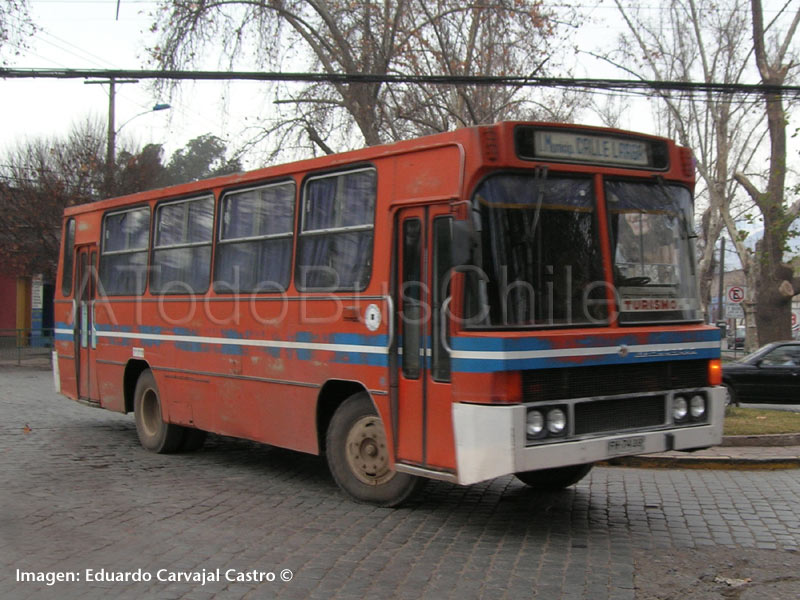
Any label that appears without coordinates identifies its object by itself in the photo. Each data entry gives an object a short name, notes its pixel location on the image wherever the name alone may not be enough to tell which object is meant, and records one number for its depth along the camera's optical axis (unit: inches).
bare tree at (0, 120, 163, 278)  1202.6
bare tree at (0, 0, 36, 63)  693.9
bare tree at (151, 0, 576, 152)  863.1
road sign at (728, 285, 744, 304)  1325.0
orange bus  257.1
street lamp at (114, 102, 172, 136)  779.4
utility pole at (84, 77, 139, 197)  1140.5
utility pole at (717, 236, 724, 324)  2256.6
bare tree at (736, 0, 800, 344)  978.1
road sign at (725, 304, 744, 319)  1549.0
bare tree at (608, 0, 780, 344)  1160.8
